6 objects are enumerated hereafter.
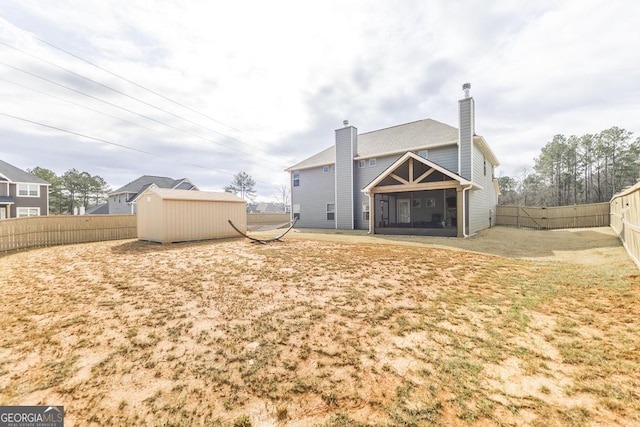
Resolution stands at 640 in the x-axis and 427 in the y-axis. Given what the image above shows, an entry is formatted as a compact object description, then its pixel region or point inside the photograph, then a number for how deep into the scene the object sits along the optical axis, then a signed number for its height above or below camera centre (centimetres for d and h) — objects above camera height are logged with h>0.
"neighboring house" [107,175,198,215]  3219 +354
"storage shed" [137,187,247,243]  1198 +0
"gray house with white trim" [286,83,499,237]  1409 +221
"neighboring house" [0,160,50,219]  2417 +253
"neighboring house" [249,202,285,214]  7407 +206
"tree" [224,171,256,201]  5578 +664
